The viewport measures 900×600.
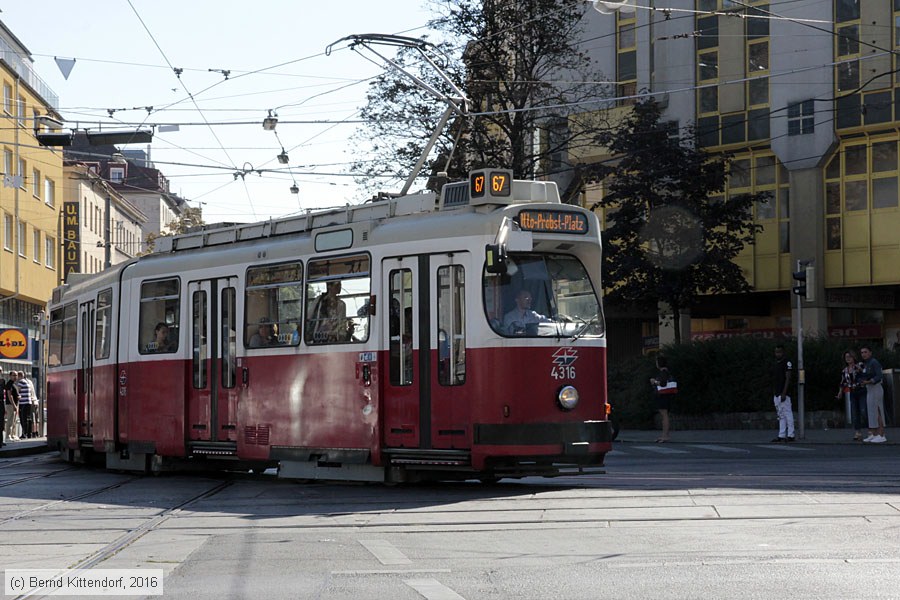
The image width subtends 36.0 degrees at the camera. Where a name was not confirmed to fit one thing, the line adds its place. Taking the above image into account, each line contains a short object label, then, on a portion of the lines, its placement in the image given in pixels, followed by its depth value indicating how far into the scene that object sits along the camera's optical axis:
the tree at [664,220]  36.44
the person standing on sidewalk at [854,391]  24.68
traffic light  26.55
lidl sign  30.75
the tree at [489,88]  36.31
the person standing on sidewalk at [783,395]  25.72
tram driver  14.25
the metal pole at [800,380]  26.61
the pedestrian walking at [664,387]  26.09
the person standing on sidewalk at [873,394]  24.00
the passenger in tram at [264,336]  16.78
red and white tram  14.27
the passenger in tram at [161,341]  18.66
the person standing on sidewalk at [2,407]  29.98
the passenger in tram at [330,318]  15.69
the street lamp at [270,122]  28.27
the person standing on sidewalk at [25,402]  36.61
